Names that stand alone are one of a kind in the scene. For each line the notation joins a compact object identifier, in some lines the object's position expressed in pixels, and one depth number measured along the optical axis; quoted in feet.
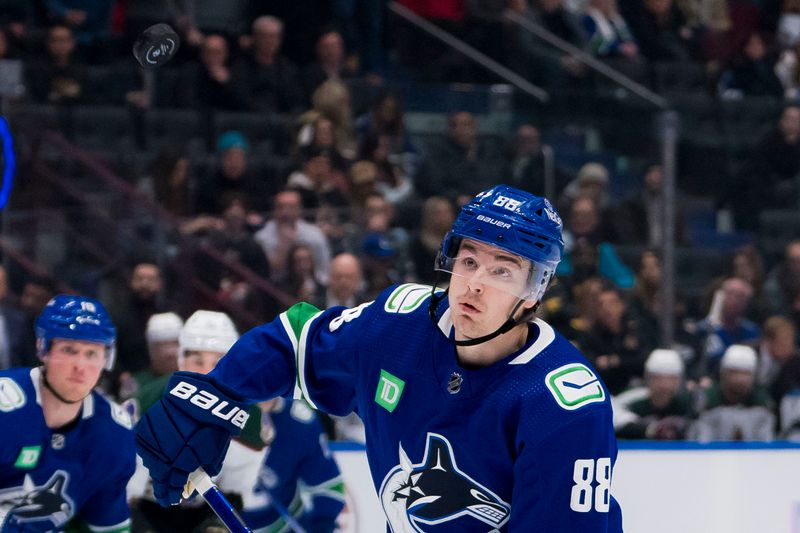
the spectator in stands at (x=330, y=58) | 51.27
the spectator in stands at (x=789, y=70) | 60.64
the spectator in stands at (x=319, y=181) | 44.09
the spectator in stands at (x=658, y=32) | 61.11
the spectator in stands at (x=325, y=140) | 46.85
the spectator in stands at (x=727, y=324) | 42.86
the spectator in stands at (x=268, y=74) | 50.01
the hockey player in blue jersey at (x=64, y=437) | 25.96
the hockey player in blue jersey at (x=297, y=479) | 31.32
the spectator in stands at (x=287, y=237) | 41.34
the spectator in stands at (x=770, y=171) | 53.11
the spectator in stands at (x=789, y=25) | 62.75
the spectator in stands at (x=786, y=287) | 45.91
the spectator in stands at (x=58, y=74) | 44.86
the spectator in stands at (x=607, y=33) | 58.95
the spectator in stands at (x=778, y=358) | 42.63
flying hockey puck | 22.70
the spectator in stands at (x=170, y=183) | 41.73
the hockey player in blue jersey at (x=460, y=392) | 17.69
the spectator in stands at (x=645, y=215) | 44.14
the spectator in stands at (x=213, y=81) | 48.19
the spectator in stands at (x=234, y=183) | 43.52
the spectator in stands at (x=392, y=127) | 48.70
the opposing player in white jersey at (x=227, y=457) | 30.50
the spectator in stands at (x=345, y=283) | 40.06
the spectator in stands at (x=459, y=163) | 45.70
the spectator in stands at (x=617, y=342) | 41.19
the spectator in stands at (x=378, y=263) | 40.63
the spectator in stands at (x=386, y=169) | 46.65
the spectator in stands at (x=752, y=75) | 59.93
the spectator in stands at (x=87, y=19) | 49.85
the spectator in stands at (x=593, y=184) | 46.68
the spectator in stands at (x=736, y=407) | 40.22
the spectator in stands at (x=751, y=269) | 45.65
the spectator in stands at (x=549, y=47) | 56.59
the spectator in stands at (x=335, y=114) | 47.83
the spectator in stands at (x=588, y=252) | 43.60
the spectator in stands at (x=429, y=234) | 42.39
